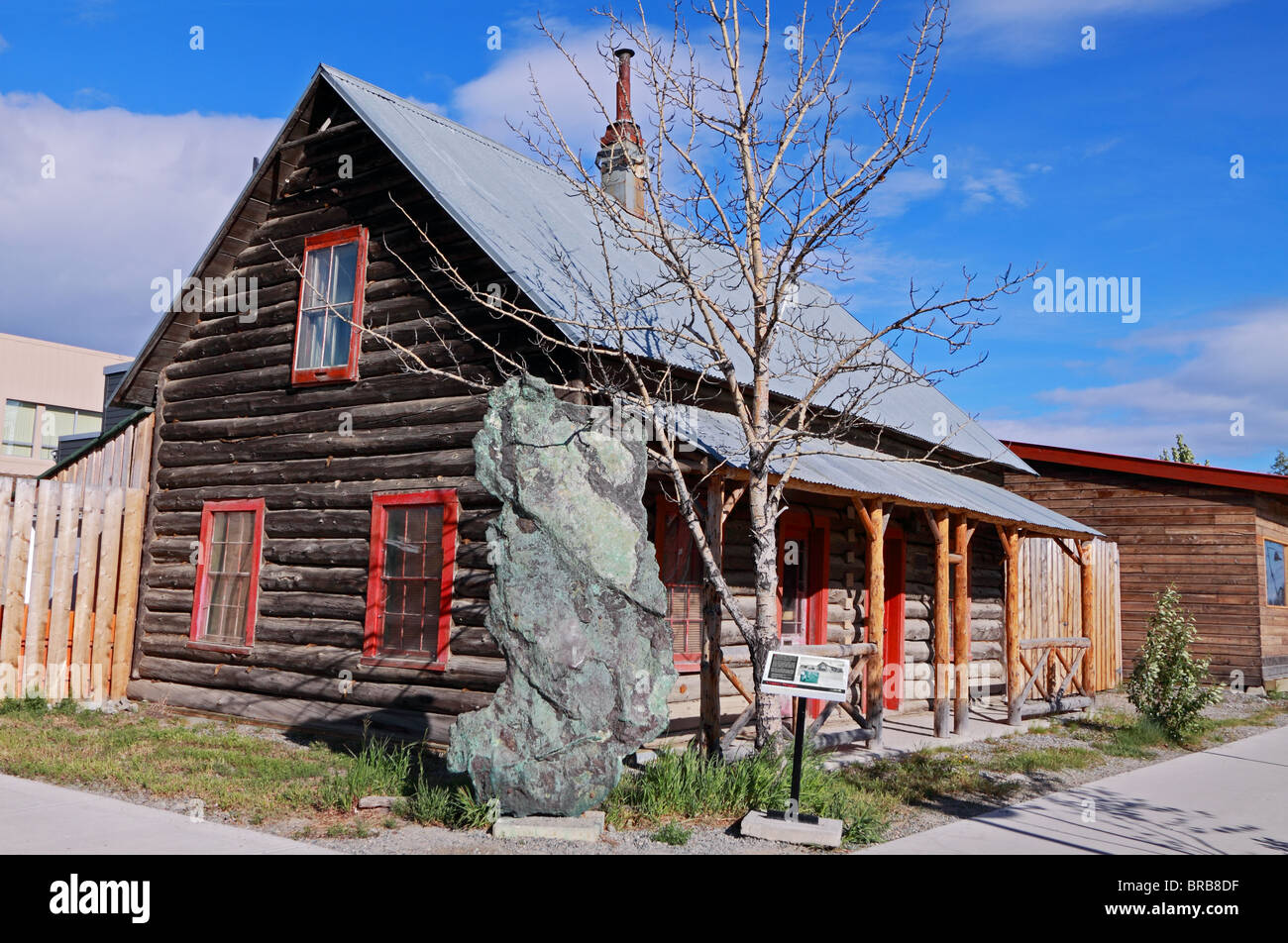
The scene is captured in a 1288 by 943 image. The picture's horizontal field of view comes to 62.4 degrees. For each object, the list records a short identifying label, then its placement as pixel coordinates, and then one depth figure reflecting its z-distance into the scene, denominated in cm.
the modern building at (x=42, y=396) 3412
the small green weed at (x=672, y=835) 673
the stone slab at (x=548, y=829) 675
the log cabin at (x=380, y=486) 1036
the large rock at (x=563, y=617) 697
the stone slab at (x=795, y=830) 679
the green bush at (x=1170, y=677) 1243
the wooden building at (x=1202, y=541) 1798
